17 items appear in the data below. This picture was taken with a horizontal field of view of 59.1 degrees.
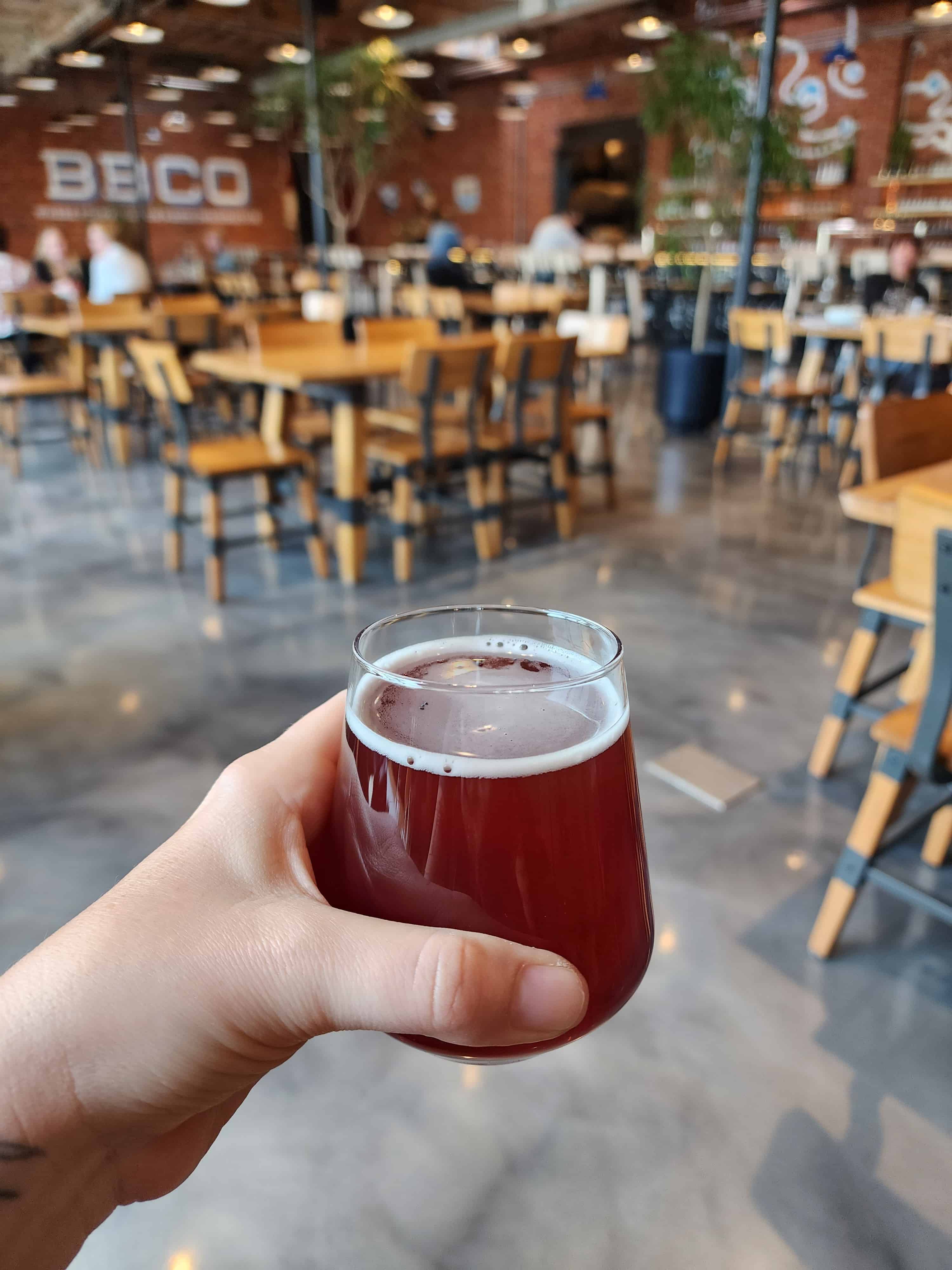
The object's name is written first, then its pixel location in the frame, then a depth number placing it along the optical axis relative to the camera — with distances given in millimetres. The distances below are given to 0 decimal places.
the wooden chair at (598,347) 4352
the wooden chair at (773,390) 5254
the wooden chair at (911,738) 1404
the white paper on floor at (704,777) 2236
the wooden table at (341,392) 3344
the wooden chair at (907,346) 4504
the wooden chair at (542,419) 3686
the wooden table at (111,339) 5293
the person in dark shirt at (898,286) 6242
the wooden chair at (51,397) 5293
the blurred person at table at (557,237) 9961
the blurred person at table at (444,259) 8461
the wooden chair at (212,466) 3365
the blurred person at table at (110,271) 7066
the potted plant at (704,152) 5688
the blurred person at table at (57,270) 7484
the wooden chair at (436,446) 3381
